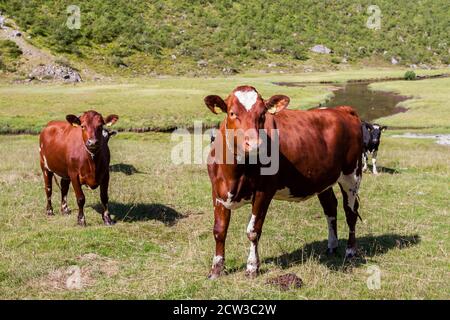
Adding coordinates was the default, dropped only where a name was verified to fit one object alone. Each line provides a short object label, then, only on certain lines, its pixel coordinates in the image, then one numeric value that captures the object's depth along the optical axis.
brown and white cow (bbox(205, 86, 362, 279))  7.84
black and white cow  20.70
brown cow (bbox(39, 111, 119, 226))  11.84
